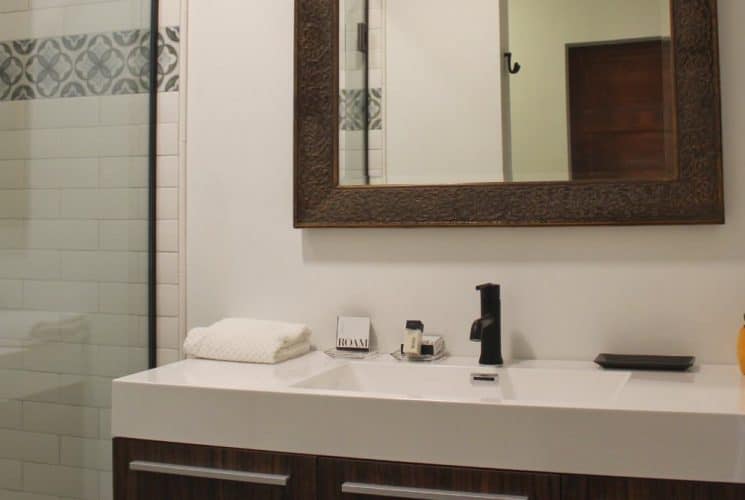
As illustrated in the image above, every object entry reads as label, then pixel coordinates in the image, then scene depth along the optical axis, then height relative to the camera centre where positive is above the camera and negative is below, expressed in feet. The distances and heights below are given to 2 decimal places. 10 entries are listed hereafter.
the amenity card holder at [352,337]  5.80 -0.53
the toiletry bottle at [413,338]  5.42 -0.51
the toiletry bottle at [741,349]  4.76 -0.54
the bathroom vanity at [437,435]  3.83 -0.97
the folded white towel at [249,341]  5.50 -0.54
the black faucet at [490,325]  5.27 -0.39
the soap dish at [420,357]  5.44 -0.66
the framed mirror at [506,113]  5.16 +1.29
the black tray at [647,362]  4.89 -0.64
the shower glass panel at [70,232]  4.78 +0.35
